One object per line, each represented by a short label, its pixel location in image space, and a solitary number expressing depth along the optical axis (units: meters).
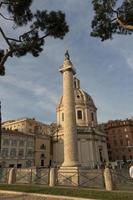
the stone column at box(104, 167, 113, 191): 8.40
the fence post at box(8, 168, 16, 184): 11.34
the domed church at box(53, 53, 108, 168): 35.34
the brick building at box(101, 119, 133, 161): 45.41
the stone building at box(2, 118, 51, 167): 33.93
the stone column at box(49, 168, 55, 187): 9.92
